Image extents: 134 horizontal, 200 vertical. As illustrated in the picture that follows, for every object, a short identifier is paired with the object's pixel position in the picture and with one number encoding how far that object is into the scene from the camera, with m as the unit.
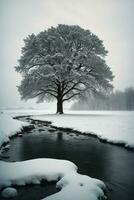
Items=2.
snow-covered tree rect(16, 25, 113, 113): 31.77
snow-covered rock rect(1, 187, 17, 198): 6.43
